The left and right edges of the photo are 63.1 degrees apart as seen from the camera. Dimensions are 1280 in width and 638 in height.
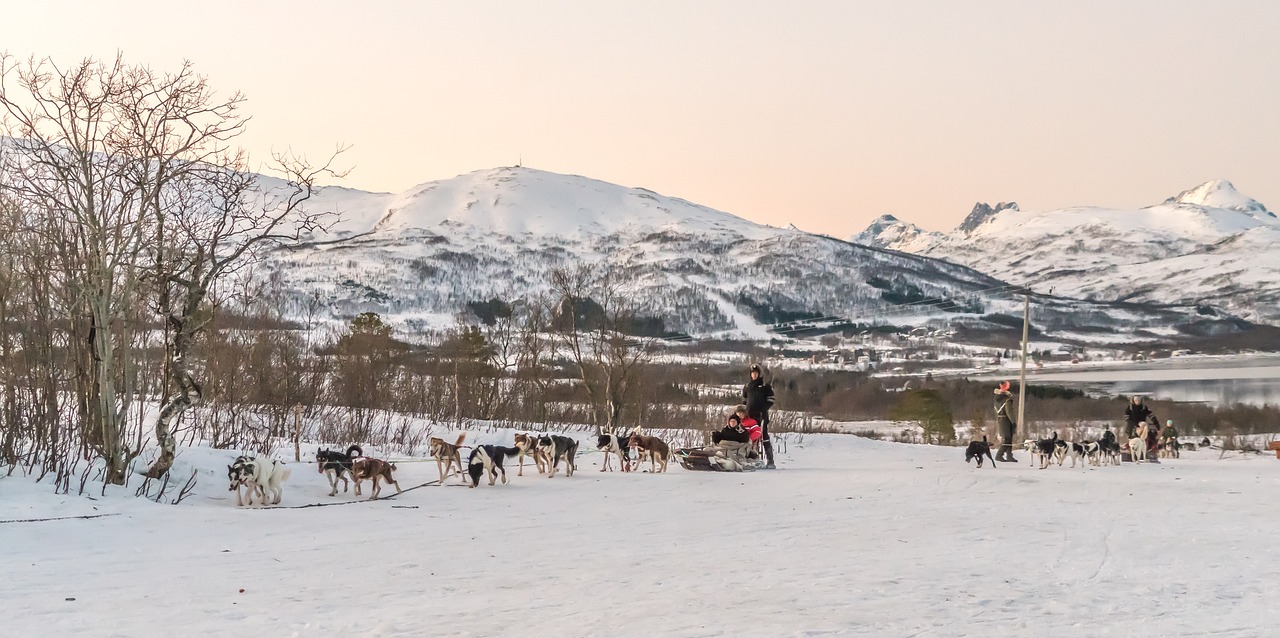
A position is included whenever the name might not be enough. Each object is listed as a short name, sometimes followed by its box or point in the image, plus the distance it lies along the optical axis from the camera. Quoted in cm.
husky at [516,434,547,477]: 1717
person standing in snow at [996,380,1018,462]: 2327
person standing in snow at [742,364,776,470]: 1994
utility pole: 3862
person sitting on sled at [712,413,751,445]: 1958
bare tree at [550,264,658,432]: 3853
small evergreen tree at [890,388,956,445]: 7300
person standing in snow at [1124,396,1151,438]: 2420
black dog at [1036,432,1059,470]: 2156
